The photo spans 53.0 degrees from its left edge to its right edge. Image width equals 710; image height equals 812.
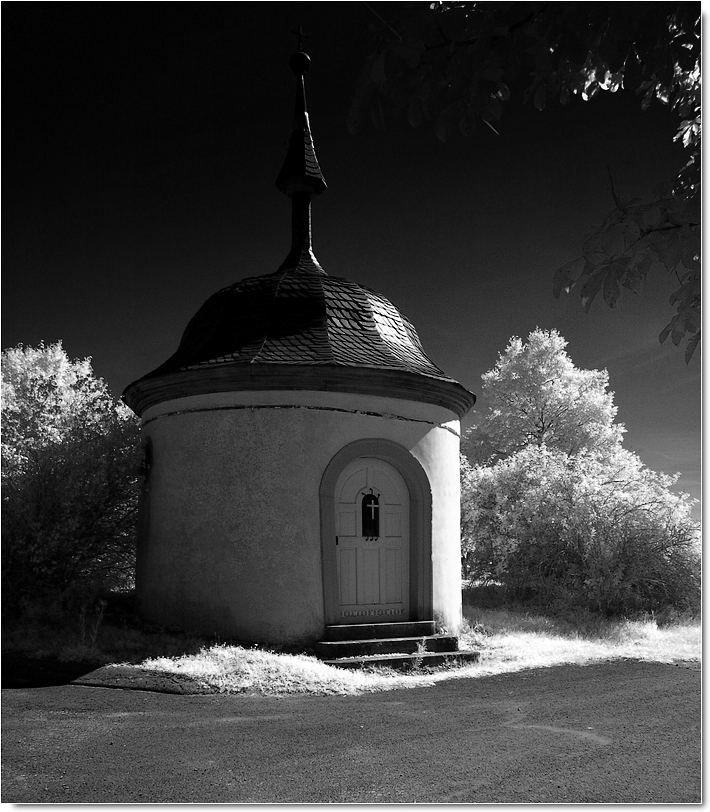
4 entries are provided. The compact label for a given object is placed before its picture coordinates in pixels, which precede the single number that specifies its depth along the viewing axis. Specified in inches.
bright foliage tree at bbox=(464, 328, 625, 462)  941.8
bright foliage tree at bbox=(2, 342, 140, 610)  391.5
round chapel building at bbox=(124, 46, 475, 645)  382.9
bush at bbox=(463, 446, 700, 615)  603.5
